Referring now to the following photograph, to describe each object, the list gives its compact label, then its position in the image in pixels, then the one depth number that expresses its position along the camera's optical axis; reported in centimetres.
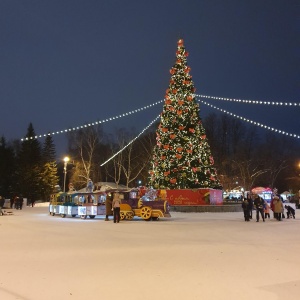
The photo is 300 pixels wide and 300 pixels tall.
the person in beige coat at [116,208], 1629
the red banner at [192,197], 2650
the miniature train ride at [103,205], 1813
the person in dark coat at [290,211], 1951
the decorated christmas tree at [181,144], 2726
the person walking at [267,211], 1912
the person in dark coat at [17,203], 3095
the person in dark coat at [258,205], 1754
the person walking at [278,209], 1783
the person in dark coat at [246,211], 1753
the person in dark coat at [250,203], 1794
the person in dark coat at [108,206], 1802
